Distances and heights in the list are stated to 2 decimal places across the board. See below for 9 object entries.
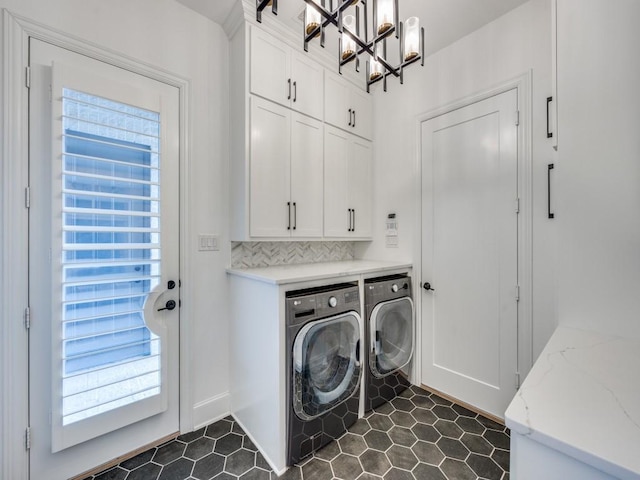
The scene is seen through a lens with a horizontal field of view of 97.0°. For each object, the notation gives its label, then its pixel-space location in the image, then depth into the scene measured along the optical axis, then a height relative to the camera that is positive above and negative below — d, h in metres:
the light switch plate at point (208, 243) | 1.98 -0.03
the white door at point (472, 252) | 1.99 -0.10
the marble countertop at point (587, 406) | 0.50 -0.37
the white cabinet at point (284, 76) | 1.97 +1.23
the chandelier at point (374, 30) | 1.16 +0.97
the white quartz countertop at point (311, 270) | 1.65 -0.22
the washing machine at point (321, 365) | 1.60 -0.78
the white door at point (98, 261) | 1.44 -0.12
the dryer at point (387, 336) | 2.05 -0.76
